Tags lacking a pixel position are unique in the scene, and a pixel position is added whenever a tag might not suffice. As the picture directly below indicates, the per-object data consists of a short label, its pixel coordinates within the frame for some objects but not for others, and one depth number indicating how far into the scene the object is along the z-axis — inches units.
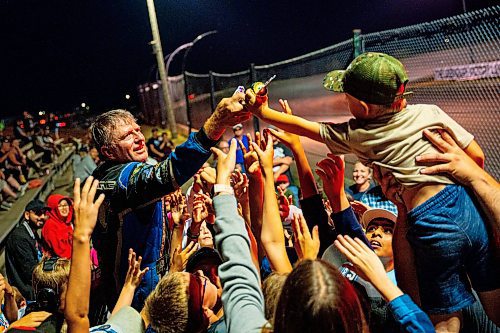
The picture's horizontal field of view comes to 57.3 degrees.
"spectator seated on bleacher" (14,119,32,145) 690.8
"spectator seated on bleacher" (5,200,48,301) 215.9
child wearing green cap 82.1
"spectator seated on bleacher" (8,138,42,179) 522.0
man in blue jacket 98.0
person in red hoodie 234.7
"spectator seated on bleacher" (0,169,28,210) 438.3
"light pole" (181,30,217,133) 611.2
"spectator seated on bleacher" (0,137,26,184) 508.7
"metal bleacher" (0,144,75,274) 350.0
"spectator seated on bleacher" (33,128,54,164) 697.3
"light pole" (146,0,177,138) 629.9
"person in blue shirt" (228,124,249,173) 346.3
